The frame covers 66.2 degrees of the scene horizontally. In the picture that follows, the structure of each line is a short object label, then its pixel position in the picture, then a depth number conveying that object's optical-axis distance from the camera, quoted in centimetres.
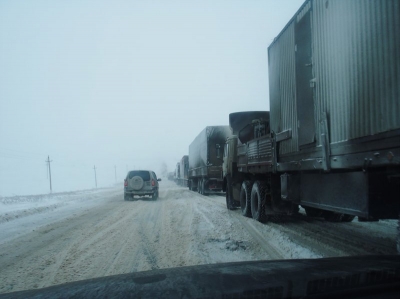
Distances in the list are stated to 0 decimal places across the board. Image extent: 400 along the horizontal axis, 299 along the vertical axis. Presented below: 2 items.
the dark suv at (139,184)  1820
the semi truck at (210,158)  1958
